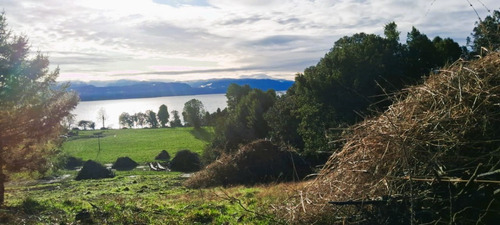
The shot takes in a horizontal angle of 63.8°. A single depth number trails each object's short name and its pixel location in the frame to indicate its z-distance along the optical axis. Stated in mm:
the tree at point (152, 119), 153000
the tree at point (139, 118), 165350
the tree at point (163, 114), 143375
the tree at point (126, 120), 165425
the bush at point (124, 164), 56969
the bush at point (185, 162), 51219
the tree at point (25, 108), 19062
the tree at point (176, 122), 139500
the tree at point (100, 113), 156750
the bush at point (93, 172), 43875
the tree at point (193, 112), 104938
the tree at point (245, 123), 49781
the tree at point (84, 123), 148375
